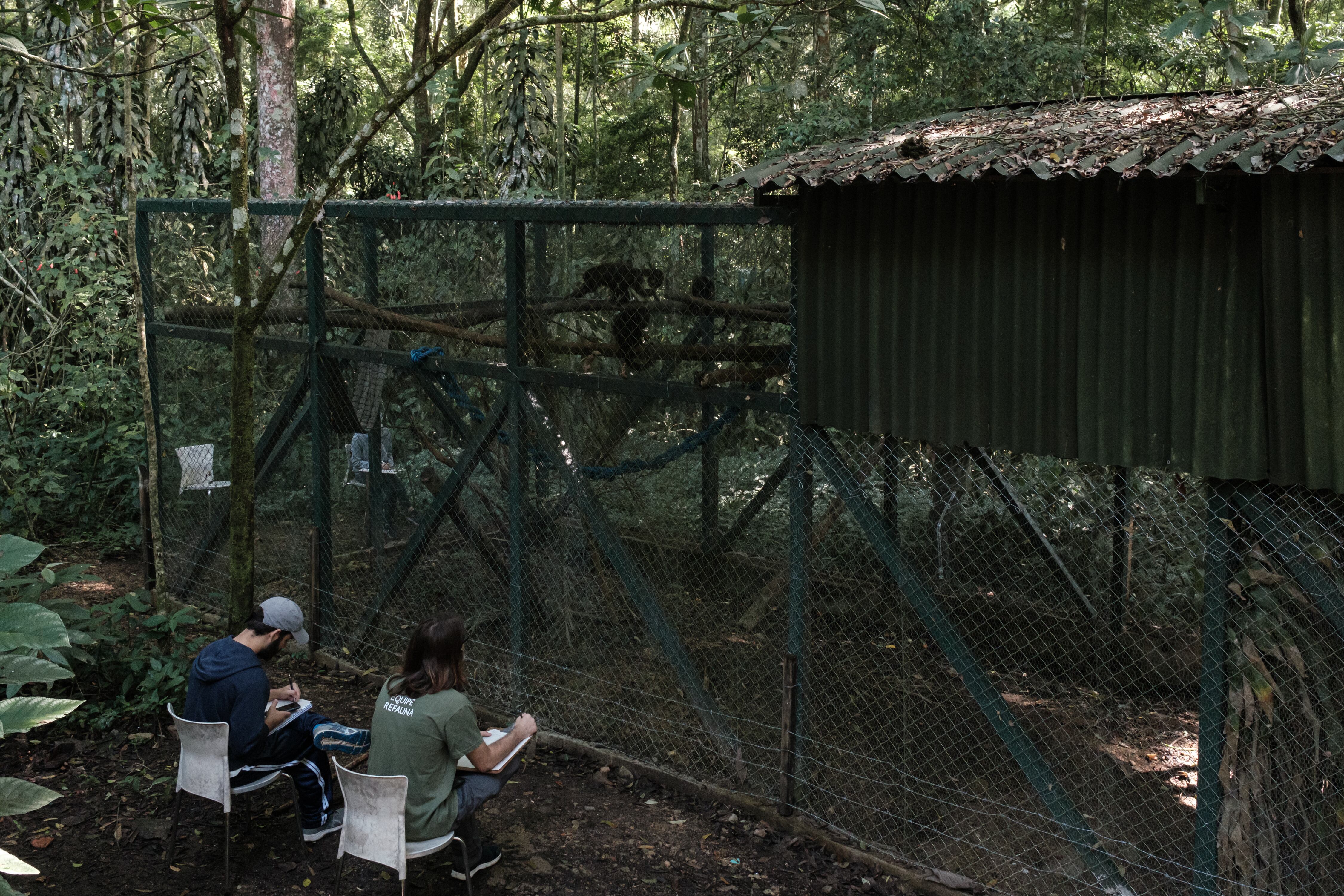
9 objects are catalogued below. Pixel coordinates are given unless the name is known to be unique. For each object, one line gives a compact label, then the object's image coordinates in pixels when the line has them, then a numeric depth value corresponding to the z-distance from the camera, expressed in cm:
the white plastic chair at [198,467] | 768
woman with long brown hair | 387
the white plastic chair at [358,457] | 677
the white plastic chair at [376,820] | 374
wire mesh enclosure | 381
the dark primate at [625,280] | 537
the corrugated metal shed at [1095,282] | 343
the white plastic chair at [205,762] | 419
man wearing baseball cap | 430
